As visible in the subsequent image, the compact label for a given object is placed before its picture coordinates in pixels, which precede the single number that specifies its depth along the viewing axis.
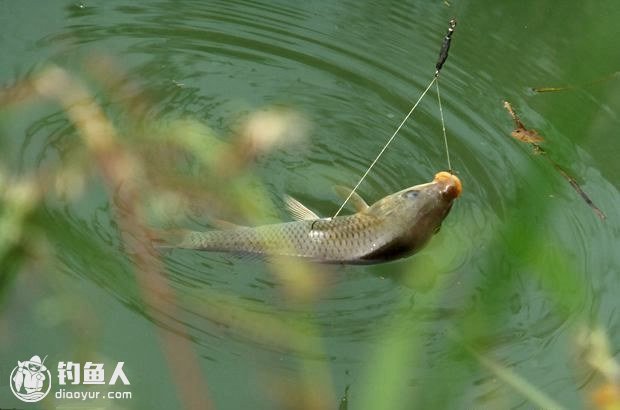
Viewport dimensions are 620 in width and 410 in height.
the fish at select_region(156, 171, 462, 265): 7.31
